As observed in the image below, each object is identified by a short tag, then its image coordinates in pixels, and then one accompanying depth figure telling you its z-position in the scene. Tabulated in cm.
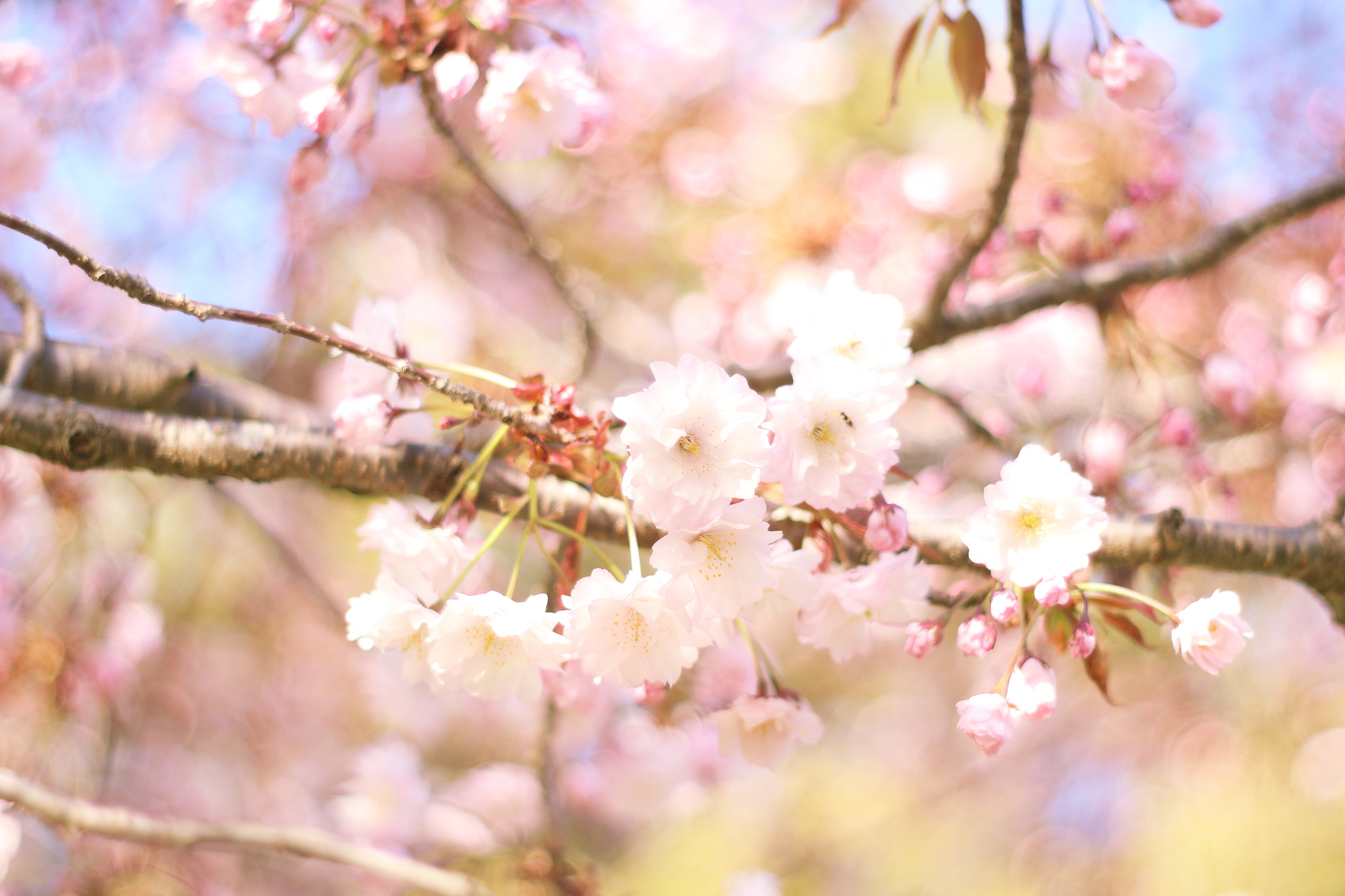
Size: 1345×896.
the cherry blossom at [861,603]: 151
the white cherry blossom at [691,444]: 147
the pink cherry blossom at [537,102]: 159
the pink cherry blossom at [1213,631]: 150
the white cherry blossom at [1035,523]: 150
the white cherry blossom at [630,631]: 148
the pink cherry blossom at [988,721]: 150
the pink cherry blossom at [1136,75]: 160
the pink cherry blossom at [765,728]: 154
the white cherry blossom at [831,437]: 148
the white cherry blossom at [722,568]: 148
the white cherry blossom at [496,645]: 149
